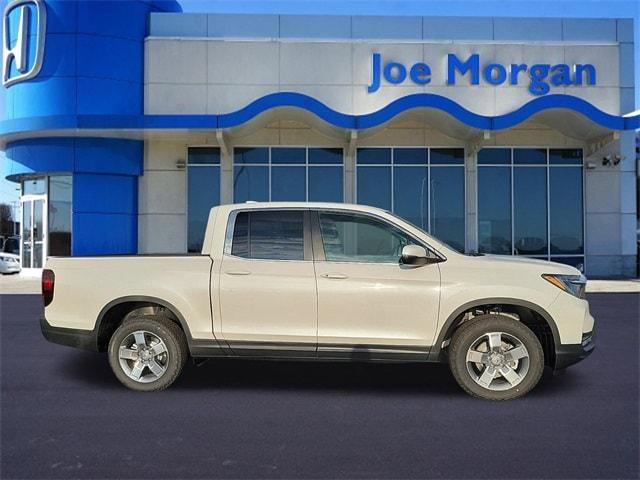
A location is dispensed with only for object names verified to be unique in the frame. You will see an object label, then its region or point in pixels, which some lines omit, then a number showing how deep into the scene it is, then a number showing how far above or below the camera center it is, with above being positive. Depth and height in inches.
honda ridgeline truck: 204.7 -20.8
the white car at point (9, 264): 796.6 -26.0
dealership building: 709.9 +146.5
